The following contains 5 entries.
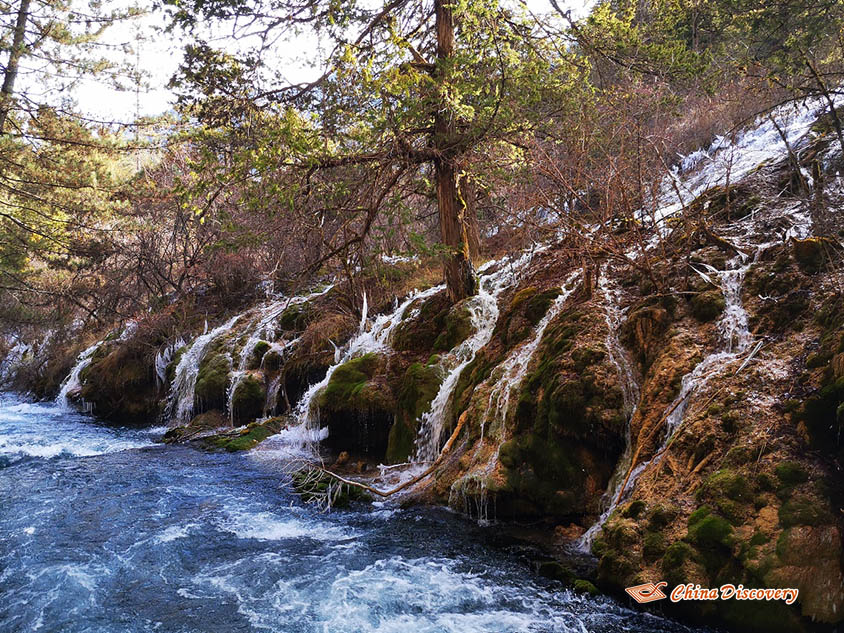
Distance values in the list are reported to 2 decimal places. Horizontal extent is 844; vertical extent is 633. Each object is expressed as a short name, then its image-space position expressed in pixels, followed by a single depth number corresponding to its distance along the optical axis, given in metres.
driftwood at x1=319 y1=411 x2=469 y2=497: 7.04
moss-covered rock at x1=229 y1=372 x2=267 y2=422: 12.46
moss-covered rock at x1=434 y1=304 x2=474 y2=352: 9.74
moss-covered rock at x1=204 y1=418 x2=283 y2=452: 10.48
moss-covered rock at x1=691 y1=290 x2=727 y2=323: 6.25
